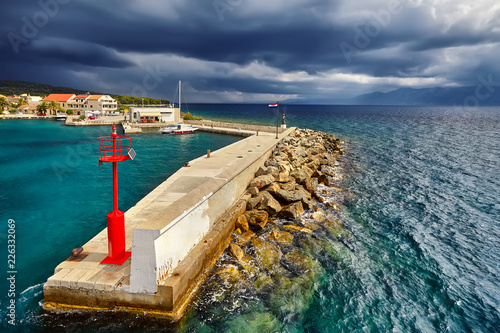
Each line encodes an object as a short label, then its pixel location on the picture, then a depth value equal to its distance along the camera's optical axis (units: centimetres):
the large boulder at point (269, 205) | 1245
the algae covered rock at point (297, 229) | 1139
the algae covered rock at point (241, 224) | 1095
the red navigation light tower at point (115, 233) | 647
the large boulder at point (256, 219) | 1136
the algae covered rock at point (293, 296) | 717
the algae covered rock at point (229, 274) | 802
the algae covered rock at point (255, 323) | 644
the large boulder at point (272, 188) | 1370
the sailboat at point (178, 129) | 4880
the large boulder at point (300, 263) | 885
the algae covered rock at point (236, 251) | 911
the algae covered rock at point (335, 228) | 1146
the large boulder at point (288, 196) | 1334
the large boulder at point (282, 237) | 1041
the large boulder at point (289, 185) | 1438
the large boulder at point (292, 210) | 1255
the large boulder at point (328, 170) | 2061
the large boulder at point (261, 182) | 1375
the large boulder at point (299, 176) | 1645
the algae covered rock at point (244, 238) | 1023
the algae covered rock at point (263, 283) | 783
